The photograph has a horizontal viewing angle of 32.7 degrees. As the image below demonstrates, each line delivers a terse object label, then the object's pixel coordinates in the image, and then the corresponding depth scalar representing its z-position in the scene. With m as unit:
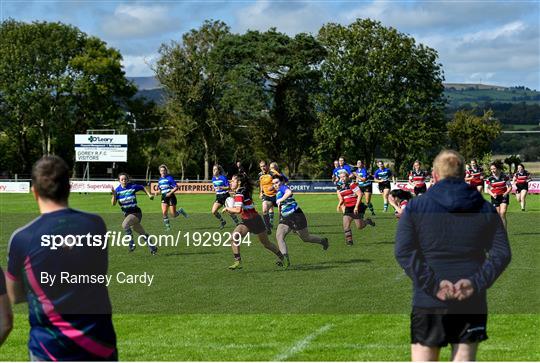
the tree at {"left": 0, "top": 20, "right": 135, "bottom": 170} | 74.94
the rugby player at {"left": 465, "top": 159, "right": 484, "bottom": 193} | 32.81
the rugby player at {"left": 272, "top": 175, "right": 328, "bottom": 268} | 18.23
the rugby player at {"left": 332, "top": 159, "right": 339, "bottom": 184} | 27.59
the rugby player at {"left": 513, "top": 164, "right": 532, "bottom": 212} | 31.77
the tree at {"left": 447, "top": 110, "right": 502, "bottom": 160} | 91.06
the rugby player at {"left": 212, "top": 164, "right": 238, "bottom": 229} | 28.95
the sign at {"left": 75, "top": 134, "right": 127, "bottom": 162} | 62.41
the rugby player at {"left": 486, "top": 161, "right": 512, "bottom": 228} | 24.53
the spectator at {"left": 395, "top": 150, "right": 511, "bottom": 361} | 5.89
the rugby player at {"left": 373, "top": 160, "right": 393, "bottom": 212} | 35.47
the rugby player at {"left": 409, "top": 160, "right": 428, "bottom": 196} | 32.22
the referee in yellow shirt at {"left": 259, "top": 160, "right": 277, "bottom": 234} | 27.22
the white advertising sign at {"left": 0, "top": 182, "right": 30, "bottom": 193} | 62.81
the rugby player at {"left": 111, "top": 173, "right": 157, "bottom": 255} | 20.66
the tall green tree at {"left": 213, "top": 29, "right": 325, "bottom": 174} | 73.69
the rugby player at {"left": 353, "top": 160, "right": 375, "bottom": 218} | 33.41
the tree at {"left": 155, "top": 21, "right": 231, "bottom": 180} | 76.31
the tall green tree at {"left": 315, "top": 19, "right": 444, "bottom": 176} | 71.62
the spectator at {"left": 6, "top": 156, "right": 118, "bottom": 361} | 5.05
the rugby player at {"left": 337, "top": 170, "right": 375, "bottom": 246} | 22.39
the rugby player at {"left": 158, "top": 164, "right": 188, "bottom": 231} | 27.73
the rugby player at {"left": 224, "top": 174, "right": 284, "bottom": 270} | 16.92
